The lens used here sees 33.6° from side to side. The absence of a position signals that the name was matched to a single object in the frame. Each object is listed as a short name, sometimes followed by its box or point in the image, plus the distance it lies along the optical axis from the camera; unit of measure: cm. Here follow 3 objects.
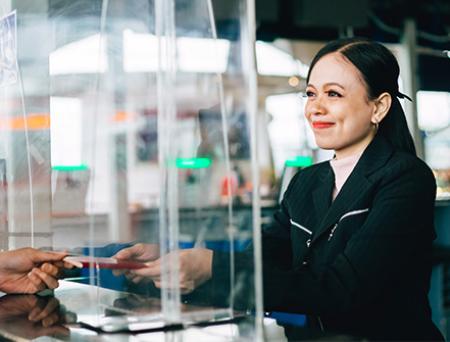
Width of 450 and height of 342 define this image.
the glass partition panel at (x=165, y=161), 118
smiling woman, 151
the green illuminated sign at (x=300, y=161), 557
